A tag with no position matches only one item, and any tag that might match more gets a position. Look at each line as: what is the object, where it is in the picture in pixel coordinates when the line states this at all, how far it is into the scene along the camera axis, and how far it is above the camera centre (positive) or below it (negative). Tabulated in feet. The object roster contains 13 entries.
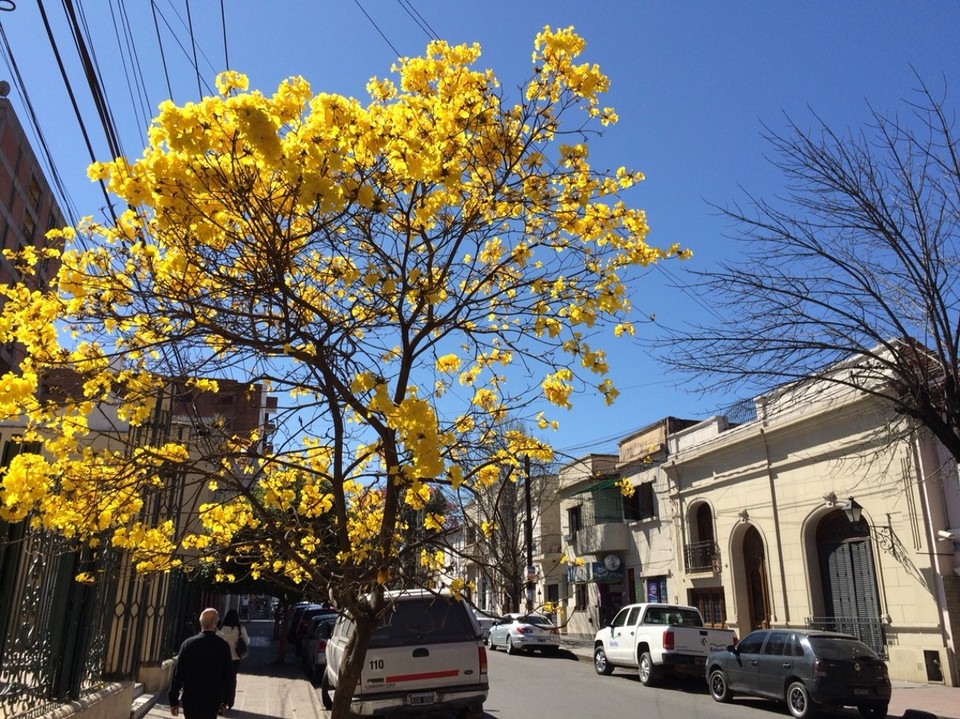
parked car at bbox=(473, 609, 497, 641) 101.94 -1.07
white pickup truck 54.49 -1.71
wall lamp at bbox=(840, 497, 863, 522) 61.57 +8.10
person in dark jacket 23.40 -1.87
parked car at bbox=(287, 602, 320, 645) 96.53 -0.59
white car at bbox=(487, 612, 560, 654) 84.43 -2.32
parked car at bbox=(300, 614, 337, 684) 52.37 -2.13
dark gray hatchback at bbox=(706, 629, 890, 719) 39.73 -2.83
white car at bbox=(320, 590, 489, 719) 31.55 -2.21
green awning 99.34 +15.94
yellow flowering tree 13.26 +6.18
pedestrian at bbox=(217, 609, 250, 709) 38.29 -1.04
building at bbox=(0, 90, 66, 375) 115.85 +63.36
